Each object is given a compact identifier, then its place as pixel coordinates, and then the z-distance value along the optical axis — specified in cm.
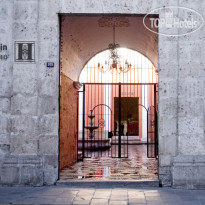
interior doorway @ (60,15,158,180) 848
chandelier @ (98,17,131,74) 964
